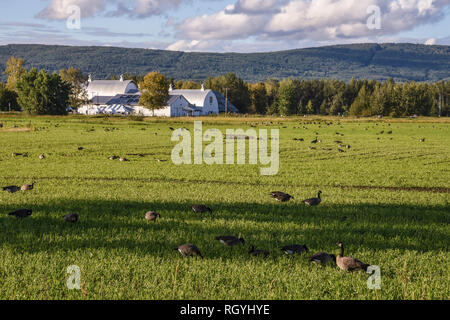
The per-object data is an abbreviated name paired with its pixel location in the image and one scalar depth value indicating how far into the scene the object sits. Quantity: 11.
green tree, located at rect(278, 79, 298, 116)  167.62
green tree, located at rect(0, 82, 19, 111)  130.12
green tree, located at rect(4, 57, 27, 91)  150.31
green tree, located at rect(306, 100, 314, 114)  184.01
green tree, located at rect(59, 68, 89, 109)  149.38
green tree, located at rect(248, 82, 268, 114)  183.12
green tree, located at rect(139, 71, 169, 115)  116.62
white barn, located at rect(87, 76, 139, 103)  172.88
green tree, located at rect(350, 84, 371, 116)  166.38
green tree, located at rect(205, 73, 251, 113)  177.00
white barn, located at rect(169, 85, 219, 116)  159.25
